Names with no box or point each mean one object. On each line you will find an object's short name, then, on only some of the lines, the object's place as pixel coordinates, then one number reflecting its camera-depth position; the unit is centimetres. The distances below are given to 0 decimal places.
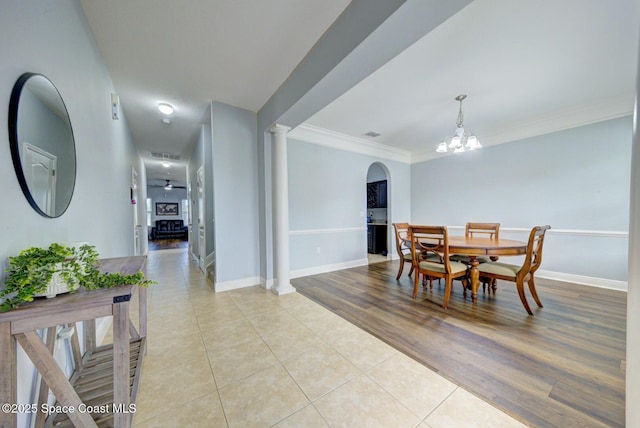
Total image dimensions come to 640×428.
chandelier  298
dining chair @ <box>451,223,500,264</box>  313
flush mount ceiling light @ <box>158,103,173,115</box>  318
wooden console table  77
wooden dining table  241
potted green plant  81
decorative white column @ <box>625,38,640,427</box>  81
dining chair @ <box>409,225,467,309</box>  252
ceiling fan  1027
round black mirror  94
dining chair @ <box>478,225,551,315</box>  228
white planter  89
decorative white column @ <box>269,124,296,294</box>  308
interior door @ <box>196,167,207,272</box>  418
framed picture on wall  1143
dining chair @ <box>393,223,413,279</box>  340
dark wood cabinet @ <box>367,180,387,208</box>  571
